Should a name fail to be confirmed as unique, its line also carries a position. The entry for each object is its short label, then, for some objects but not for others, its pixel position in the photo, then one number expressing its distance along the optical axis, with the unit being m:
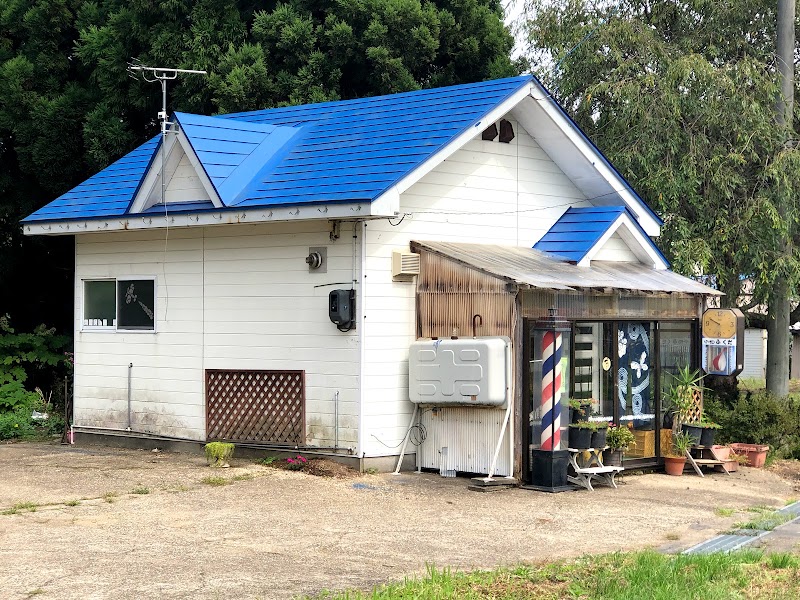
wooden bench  13.77
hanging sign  15.88
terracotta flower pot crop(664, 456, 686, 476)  15.40
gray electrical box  14.16
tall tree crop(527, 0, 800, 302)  19.95
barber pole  13.58
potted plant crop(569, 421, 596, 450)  13.75
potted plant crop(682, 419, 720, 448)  15.58
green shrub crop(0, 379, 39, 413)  20.69
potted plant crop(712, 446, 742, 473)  15.64
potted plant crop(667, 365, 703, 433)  15.76
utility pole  20.41
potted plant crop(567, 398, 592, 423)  13.99
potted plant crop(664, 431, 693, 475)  15.41
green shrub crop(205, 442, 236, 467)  14.63
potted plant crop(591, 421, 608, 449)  14.01
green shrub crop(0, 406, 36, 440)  18.84
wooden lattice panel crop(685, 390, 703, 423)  16.09
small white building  14.40
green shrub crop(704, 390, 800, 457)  17.62
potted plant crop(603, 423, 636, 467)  14.29
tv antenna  15.78
